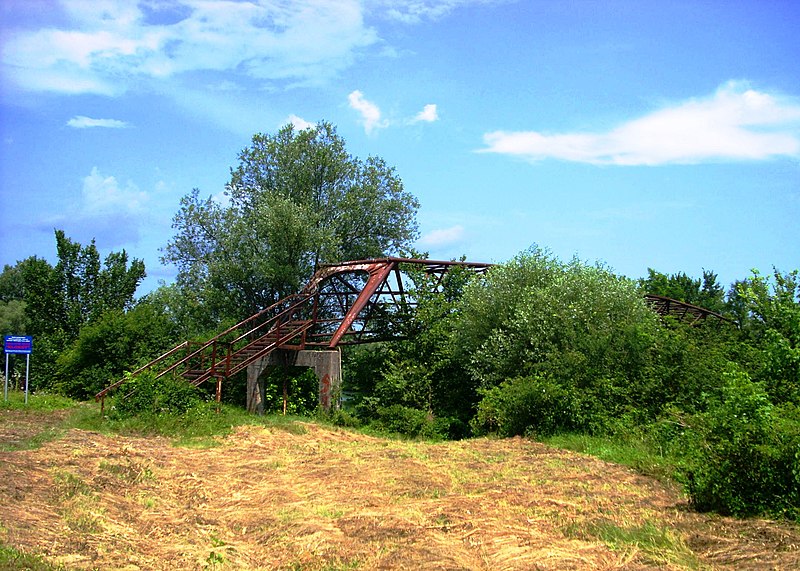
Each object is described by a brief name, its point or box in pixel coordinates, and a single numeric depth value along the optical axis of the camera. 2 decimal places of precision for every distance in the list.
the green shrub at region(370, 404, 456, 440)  21.77
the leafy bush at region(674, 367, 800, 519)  9.12
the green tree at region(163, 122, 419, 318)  32.34
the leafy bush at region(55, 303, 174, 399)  27.58
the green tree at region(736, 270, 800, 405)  14.74
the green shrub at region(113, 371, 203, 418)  19.17
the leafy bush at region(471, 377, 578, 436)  17.55
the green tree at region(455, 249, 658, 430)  18.44
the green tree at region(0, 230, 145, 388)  35.88
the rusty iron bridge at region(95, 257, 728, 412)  23.25
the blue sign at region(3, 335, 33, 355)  24.23
